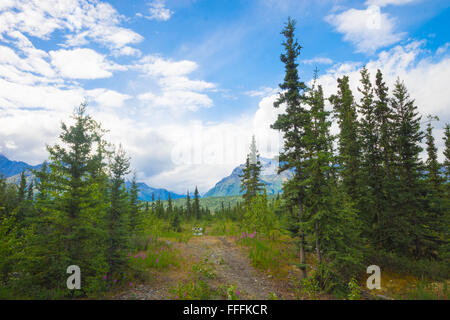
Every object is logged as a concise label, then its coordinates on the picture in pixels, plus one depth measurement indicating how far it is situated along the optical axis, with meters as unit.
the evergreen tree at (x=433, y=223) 15.02
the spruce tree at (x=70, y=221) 7.92
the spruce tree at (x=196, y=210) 61.26
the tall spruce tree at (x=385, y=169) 15.74
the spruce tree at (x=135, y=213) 17.64
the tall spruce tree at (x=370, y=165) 16.30
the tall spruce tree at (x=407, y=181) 15.16
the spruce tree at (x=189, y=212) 61.89
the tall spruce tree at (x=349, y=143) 16.84
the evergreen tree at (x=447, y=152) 23.82
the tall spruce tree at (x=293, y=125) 10.97
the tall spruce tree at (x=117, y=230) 9.38
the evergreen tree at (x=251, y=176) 33.79
